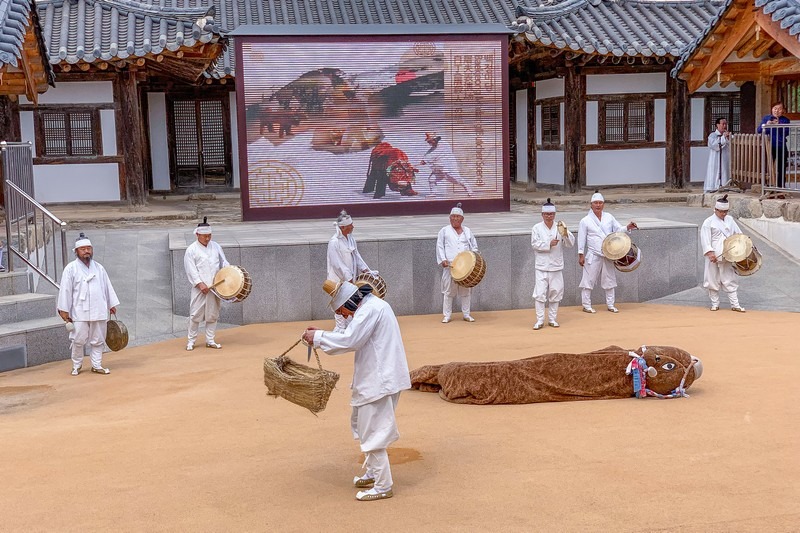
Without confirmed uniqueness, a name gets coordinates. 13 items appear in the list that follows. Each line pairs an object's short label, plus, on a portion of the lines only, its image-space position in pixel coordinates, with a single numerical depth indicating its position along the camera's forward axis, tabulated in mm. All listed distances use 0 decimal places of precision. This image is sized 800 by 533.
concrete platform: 12812
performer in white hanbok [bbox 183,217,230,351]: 11211
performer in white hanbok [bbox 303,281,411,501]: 6148
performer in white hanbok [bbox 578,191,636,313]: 12789
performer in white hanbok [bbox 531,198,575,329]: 12031
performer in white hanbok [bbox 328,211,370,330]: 11680
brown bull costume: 8195
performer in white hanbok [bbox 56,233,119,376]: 10023
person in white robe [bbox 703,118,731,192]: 17625
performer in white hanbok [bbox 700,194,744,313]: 12570
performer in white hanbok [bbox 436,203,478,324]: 12352
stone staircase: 10258
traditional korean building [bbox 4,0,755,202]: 18156
